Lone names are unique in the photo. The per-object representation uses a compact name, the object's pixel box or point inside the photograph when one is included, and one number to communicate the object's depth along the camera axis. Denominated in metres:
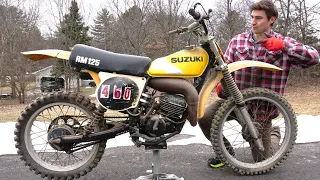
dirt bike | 2.80
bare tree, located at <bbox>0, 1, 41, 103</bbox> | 25.02
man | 3.17
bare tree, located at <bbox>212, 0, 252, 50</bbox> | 27.00
